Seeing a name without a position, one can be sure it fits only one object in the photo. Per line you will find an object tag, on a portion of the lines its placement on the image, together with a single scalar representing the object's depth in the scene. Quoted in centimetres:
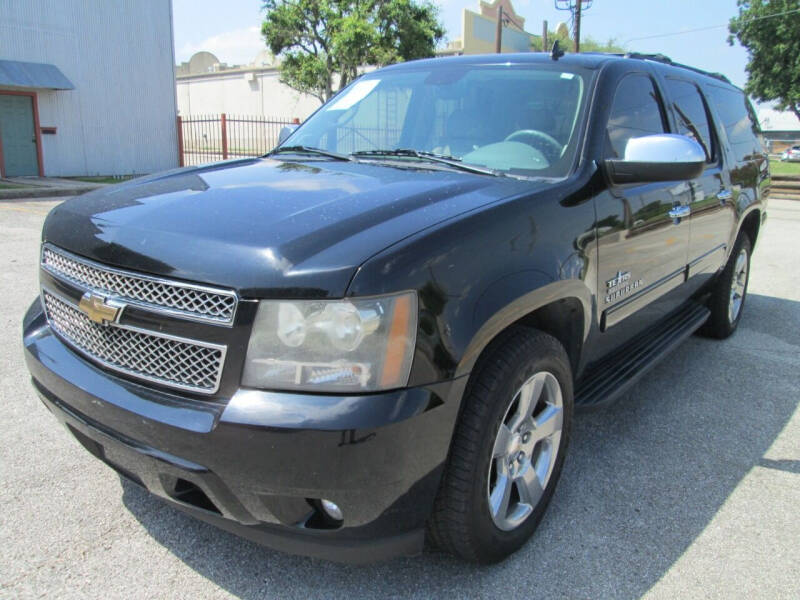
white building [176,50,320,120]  4303
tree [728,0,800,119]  2636
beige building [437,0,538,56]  3766
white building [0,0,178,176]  1711
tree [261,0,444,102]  2503
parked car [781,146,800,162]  4161
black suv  173
